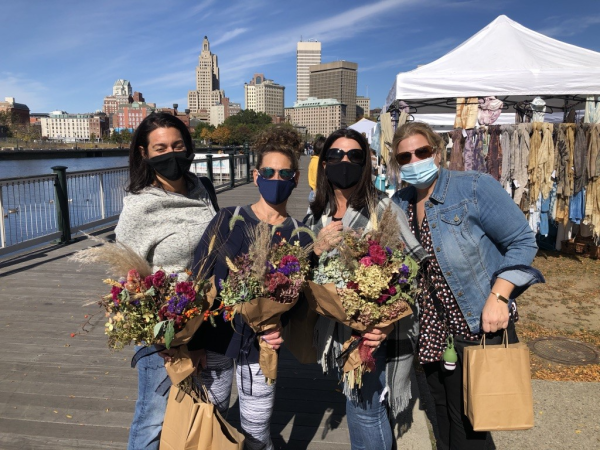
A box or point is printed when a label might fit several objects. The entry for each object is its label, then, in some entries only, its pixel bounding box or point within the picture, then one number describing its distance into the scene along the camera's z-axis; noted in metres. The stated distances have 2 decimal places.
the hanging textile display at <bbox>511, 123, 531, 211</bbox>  7.12
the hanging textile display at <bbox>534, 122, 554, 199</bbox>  7.04
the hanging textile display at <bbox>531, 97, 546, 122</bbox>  7.35
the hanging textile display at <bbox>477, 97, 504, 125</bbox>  6.97
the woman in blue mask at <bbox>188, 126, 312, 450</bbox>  1.97
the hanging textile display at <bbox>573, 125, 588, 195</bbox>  6.94
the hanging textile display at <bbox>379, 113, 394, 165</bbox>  8.25
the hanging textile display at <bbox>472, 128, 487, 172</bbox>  7.35
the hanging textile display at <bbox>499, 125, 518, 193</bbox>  7.22
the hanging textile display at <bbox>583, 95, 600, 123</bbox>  7.16
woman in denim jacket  2.03
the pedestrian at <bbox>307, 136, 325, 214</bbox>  6.82
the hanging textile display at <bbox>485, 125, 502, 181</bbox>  7.29
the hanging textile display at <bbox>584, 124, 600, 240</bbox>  6.84
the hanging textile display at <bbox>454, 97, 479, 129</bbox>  7.27
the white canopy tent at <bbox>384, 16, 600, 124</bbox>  6.26
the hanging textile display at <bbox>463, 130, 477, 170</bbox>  7.40
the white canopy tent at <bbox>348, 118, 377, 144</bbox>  16.45
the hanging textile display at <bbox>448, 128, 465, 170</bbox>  7.53
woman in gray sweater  2.07
